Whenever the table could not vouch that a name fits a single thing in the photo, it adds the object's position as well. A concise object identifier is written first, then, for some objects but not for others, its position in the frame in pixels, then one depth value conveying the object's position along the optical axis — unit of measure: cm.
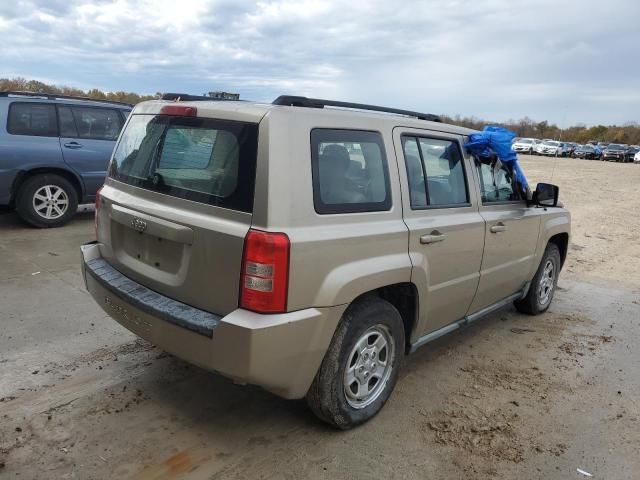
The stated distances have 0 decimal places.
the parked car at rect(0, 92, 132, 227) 732
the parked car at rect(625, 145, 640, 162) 4612
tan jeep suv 256
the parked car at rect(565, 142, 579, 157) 4707
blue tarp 394
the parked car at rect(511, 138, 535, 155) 4481
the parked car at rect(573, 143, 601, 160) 4678
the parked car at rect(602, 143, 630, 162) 4559
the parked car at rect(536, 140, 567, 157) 4292
